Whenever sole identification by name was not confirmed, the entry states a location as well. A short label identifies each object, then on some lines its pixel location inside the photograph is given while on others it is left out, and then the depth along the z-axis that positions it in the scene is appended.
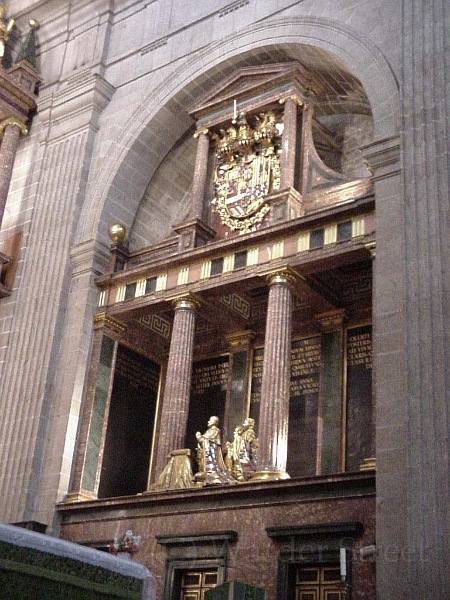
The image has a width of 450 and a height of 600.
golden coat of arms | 16.66
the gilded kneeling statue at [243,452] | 14.70
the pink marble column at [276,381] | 13.66
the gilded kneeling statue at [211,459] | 14.23
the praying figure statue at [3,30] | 21.36
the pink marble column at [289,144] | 16.06
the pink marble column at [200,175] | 17.18
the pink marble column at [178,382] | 15.02
